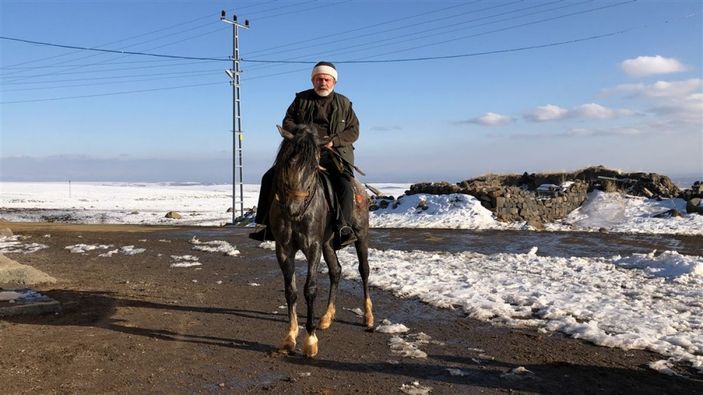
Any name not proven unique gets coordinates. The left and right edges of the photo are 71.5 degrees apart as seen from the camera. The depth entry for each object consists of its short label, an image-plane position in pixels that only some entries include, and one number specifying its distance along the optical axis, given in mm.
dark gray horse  5203
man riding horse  6434
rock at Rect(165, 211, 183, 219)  33834
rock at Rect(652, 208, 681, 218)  23109
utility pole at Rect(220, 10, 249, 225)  29047
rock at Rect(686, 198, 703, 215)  23114
